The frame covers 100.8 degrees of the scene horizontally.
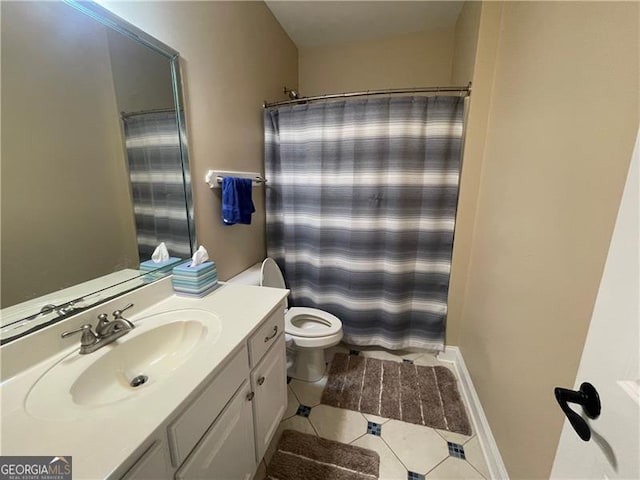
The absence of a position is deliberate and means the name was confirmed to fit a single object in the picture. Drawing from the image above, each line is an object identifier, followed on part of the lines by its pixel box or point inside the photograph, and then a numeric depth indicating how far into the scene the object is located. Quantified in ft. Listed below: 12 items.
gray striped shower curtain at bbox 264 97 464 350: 5.49
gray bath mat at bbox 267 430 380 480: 3.98
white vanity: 1.83
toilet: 5.35
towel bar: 4.70
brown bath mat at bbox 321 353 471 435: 4.96
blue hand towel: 4.83
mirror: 2.44
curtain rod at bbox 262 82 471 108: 5.20
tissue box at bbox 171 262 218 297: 3.88
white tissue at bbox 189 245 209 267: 4.02
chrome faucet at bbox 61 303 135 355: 2.73
